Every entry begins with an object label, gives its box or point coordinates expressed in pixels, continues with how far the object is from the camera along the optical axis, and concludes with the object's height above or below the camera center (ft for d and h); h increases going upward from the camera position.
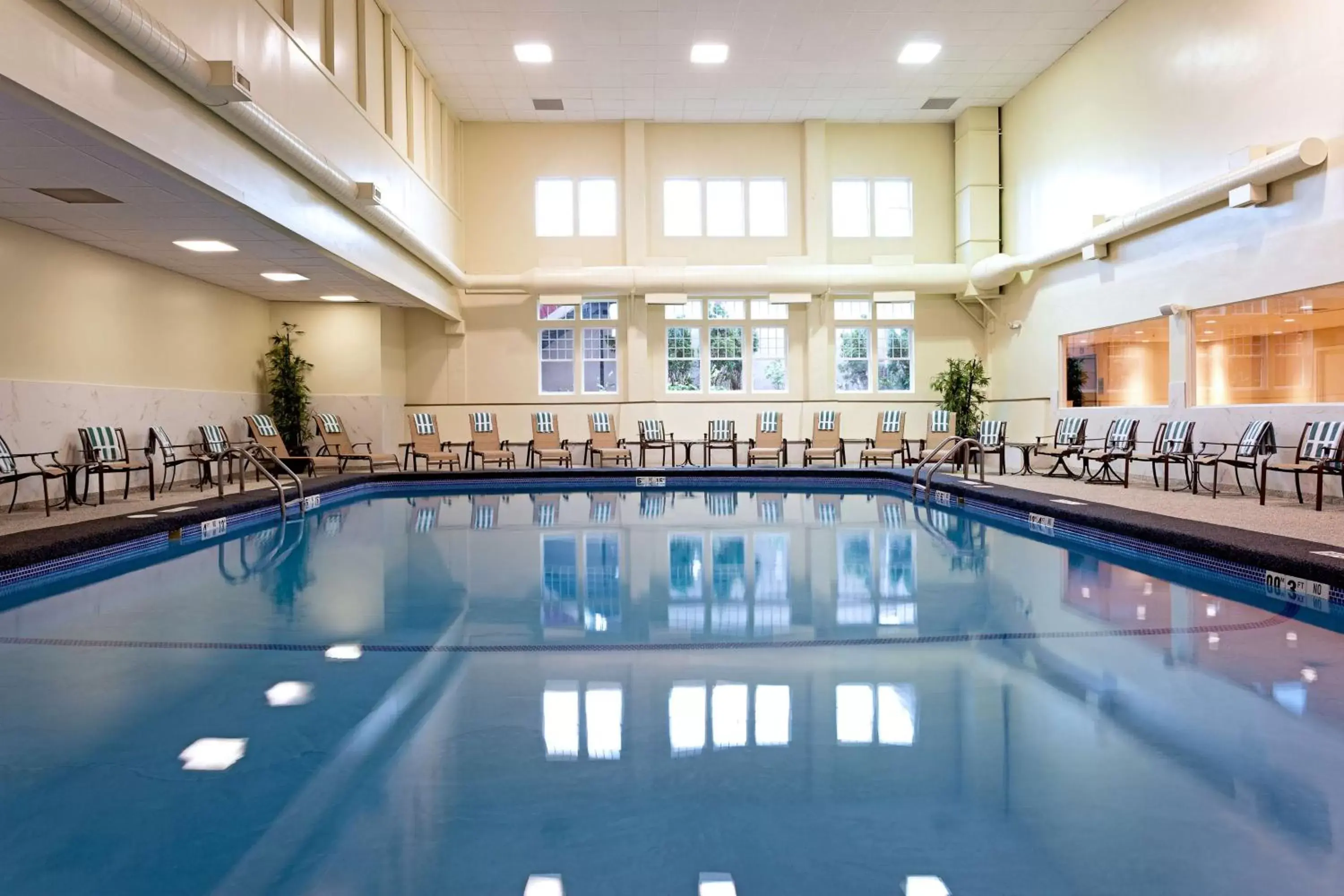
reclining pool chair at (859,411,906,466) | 46.80 -1.00
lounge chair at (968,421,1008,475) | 41.39 -1.17
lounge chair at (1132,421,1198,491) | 31.50 -1.31
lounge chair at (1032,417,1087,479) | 37.63 -1.29
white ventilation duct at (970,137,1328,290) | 26.73 +7.51
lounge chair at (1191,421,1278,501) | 28.91 -1.33
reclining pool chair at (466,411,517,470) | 46.37 -1.18
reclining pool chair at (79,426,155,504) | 27.89 -0.79
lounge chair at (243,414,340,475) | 39.34 -0.80
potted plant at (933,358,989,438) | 47.83 +1.17
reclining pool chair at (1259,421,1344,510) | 24.90 -1.34
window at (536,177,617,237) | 51.80 +12.31
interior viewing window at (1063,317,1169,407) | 36.76 +2.06
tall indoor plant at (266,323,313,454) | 42.93 +1.68
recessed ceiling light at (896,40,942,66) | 40.93 +16.92
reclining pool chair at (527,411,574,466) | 46.70 -1.19
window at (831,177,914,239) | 52.24 +12.07
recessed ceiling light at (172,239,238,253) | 29.86 +6.17
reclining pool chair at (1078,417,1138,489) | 34.45 -1.49
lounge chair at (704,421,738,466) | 47.44 -1.03
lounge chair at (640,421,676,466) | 47.06 -1.01
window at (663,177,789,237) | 52.03 +12.27
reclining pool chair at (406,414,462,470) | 44.60 -1.07
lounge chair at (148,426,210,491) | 32.07 -1.12
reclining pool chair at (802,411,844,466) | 46.62 -0.92
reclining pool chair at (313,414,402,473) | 42.96 -0.85
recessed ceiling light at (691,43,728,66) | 40.78 +16.97
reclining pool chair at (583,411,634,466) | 46.44 -0.99
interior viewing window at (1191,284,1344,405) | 28.07 +2.04
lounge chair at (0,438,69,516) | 24.02 -1.16
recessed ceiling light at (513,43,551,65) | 40.42 +16.97
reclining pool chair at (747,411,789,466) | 47.09 -0.93
